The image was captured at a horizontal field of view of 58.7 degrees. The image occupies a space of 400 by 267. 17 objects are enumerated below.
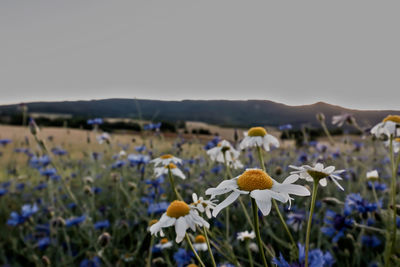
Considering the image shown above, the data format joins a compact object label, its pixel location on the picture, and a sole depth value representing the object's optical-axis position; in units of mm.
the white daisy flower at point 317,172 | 158
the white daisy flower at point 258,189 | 136
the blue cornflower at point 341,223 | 314
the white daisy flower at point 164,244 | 328
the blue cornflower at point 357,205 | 325
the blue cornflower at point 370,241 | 404
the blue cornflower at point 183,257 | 342
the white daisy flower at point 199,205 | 178
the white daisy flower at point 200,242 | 296
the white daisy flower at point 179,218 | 161
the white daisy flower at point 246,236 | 286
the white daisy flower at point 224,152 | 364
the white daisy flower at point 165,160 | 345
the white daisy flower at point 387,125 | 255
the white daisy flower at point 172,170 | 332
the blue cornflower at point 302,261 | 155
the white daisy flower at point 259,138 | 285
